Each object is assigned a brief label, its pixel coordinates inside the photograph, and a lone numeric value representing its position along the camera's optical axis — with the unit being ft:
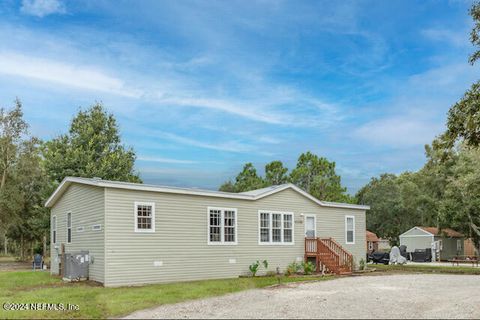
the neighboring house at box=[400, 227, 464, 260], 131.75
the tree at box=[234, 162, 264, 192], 151.43
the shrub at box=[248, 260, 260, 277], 64.27
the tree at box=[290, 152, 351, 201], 141.59
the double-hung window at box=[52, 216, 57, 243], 70.25
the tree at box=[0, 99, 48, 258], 122.11
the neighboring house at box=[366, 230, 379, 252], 155.22
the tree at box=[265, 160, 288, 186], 153.07
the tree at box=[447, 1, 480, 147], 38.22
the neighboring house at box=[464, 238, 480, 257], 147.23
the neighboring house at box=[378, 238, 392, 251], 213.25
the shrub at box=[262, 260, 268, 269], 66.49
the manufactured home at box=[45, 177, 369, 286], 53.11
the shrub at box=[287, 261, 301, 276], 67.55
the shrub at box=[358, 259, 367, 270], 78.02
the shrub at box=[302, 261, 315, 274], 68.23
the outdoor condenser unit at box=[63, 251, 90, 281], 55.52
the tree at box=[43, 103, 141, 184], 102.32
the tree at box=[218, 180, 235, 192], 184.20
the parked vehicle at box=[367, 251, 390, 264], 106.11
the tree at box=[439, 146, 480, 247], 111.65
